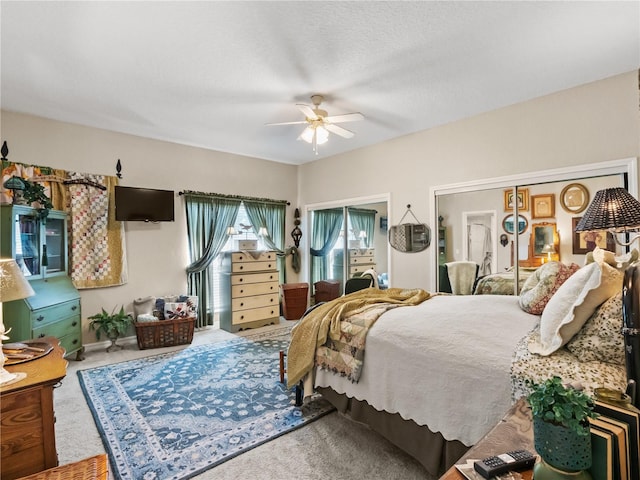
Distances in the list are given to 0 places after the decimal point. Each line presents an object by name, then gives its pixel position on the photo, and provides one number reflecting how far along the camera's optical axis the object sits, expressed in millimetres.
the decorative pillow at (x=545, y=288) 2232
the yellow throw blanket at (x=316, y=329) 2369
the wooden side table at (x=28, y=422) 1408
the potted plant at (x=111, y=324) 3936
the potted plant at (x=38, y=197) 3205
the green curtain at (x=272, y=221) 5578
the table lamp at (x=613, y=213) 1947
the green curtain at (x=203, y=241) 4906
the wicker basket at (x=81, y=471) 1303
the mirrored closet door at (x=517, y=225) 3100
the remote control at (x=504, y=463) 836
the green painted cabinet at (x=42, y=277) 2975
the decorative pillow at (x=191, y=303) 4405
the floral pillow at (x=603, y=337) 1409
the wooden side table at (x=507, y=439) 875
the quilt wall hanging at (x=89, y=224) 3816
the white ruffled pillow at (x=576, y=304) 1494
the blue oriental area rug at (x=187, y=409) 2008
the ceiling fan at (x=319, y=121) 3109
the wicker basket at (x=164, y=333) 4000
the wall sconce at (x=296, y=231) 6141
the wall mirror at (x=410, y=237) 4301
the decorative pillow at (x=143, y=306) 4309
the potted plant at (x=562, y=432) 737
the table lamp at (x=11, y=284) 1545
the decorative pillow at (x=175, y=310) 4242
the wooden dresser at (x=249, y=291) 4816
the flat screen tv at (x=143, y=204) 4191
